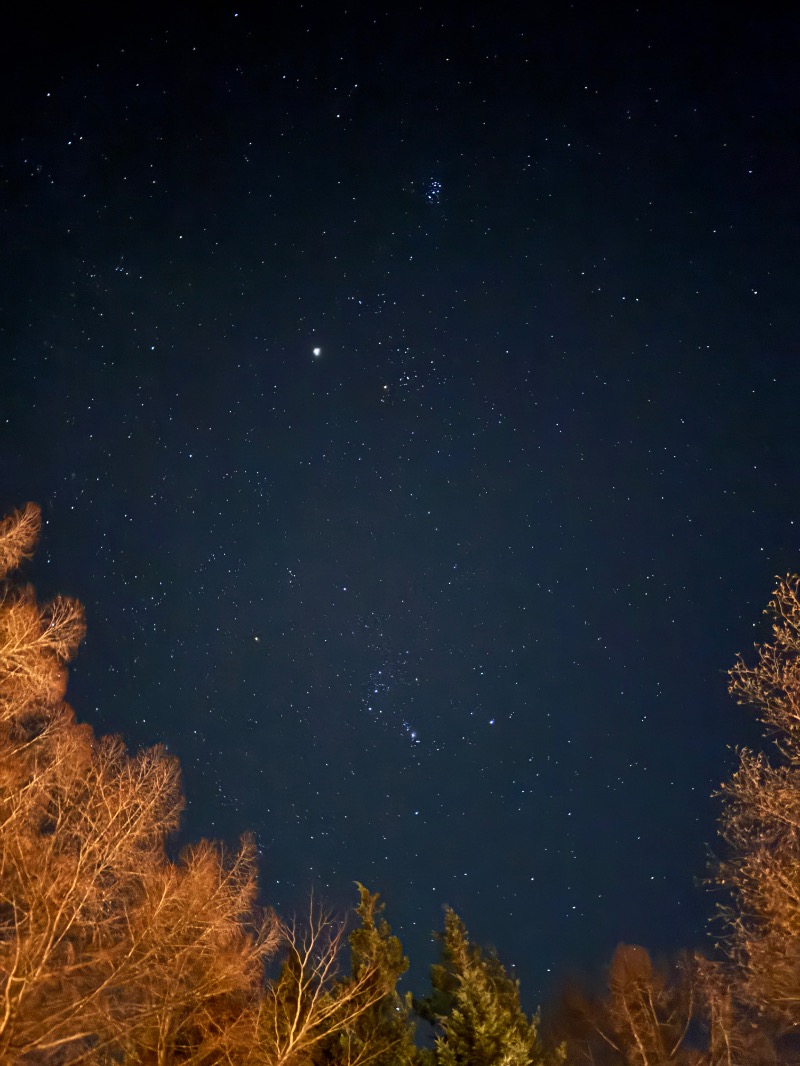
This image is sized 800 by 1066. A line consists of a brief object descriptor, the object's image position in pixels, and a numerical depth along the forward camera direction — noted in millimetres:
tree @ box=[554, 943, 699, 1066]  15469
